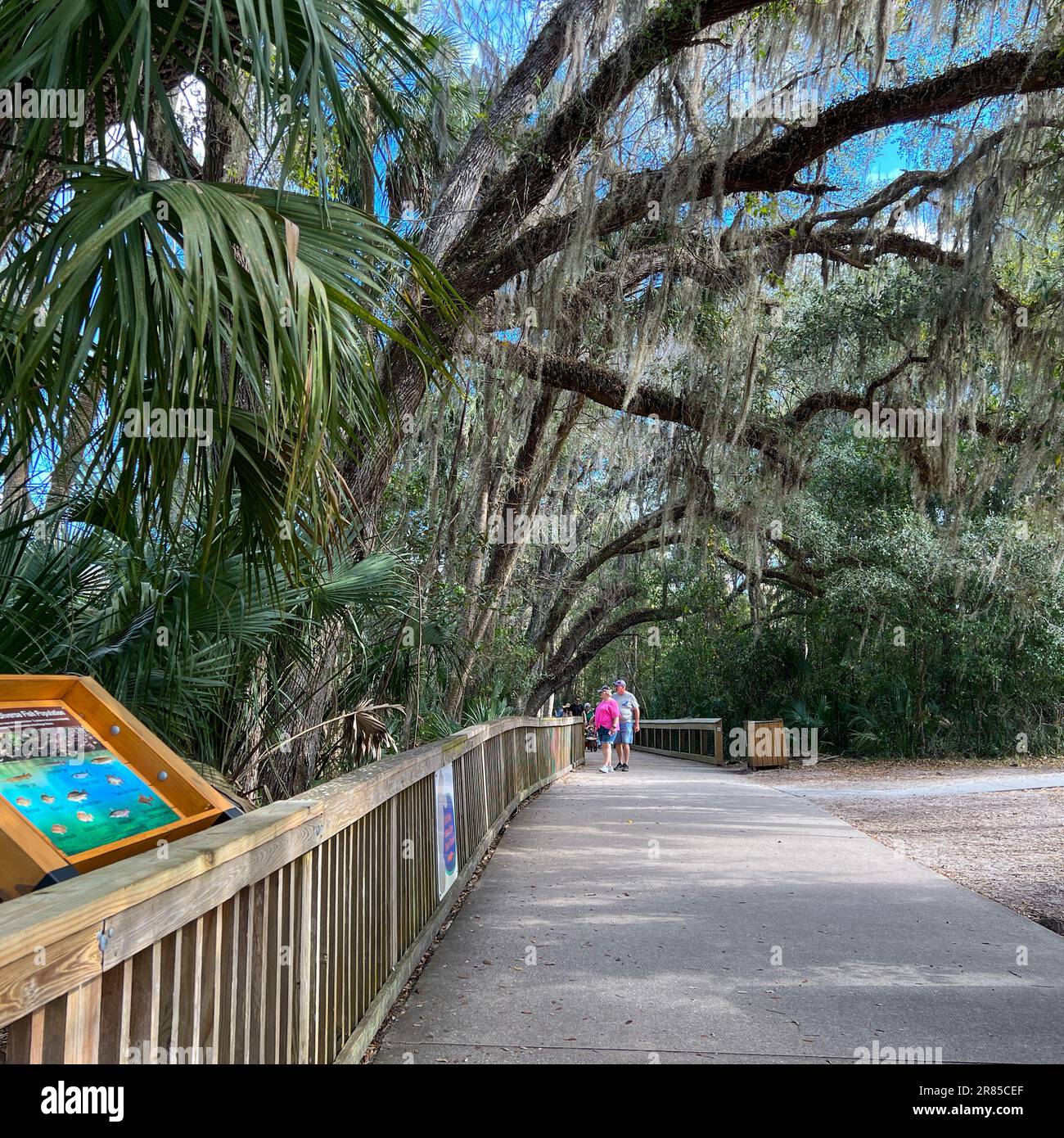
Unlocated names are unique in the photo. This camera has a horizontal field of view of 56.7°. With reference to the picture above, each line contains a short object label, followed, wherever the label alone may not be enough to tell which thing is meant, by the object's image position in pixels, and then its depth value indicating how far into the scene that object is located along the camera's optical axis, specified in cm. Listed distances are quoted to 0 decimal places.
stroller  2967
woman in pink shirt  1805
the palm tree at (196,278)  262
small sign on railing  565
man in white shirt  1812
